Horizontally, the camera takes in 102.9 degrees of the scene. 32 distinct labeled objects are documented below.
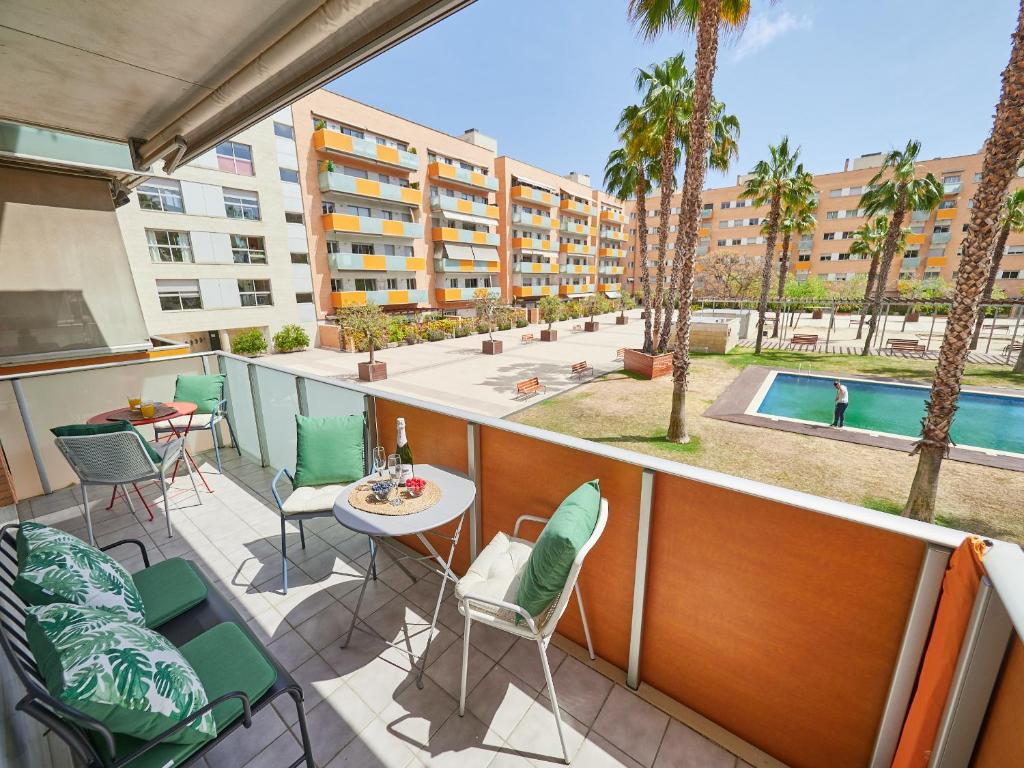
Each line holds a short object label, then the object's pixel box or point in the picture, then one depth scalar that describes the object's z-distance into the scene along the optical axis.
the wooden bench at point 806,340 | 21.23
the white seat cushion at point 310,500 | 3.45
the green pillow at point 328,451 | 3.84
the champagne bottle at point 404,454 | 3.18
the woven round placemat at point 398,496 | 2.77
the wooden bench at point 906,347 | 19.84
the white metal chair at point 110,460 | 3.87
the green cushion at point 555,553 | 1.96
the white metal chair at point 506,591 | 2.08
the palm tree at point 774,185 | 19.47
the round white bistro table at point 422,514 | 2.61
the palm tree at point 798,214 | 20.50
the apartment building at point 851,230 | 38.28
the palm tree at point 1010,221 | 20.25
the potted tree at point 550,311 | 26.16
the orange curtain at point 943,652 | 1.49
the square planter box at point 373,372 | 16.05
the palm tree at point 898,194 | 18.44
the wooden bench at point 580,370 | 16.66
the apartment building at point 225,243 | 18.28
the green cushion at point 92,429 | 3.79
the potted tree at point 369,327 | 16.16
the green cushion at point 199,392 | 5.81
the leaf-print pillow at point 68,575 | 1.75
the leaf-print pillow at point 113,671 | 1.33
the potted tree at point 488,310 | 21.73
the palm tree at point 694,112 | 8.23
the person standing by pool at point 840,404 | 11.20
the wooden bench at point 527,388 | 13.76
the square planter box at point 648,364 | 16.31
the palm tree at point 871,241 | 27.88
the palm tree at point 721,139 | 13.35
